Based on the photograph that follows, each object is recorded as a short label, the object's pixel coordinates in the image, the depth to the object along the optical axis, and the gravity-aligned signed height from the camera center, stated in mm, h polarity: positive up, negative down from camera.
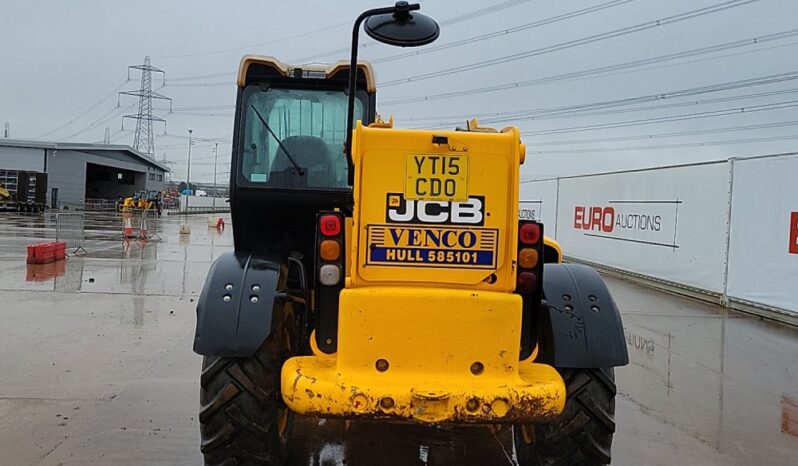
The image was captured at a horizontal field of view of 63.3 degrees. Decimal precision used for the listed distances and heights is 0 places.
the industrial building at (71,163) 49281 +3194
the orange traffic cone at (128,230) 21703 -867
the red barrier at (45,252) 13539 -1118
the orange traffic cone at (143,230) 22234 -865
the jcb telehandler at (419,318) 3062 -522
